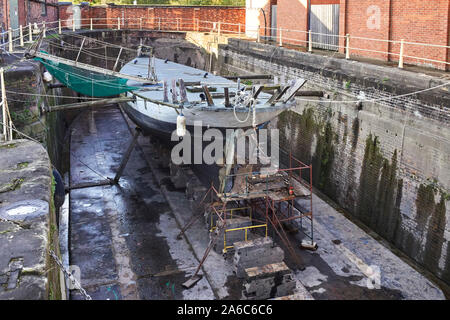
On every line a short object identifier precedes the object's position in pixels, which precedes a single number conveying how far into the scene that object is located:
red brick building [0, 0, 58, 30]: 18.78
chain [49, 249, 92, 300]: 5.75
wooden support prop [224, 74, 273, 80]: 17.48
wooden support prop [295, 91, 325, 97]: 14.56
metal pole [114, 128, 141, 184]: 16.08
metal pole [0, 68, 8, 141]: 10.30
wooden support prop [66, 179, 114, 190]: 15.54
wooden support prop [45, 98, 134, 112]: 13.87
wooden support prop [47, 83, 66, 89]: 16.84
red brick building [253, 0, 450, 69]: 13.55
